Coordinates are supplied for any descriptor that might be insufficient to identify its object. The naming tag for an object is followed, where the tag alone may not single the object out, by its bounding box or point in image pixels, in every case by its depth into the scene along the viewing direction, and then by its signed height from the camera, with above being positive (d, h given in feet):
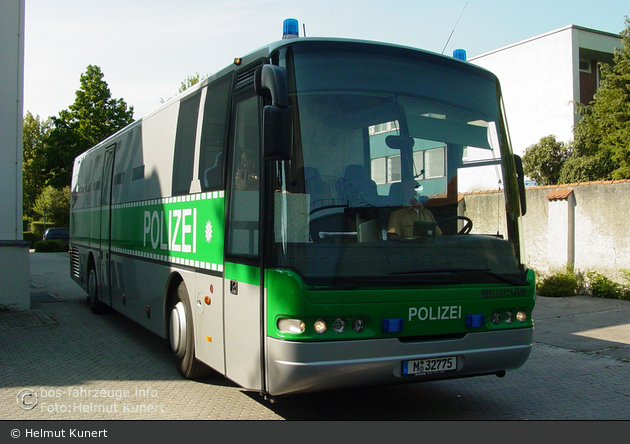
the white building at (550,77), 96.53 +24.90
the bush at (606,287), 42.86 -4.21
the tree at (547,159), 86.02 +9.70
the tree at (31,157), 225.97 +27.42
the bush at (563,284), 45.83 -4.15
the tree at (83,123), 143.43 +25.32
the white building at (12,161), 37.04 +4.25
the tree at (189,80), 150.38 +36.75
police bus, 15.29 +0.14
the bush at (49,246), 138.41 -3.69
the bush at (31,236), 186.44 -1.94
